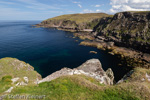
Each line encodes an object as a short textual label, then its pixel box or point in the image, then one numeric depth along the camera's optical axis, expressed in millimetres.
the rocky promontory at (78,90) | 14742
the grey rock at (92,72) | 27016
